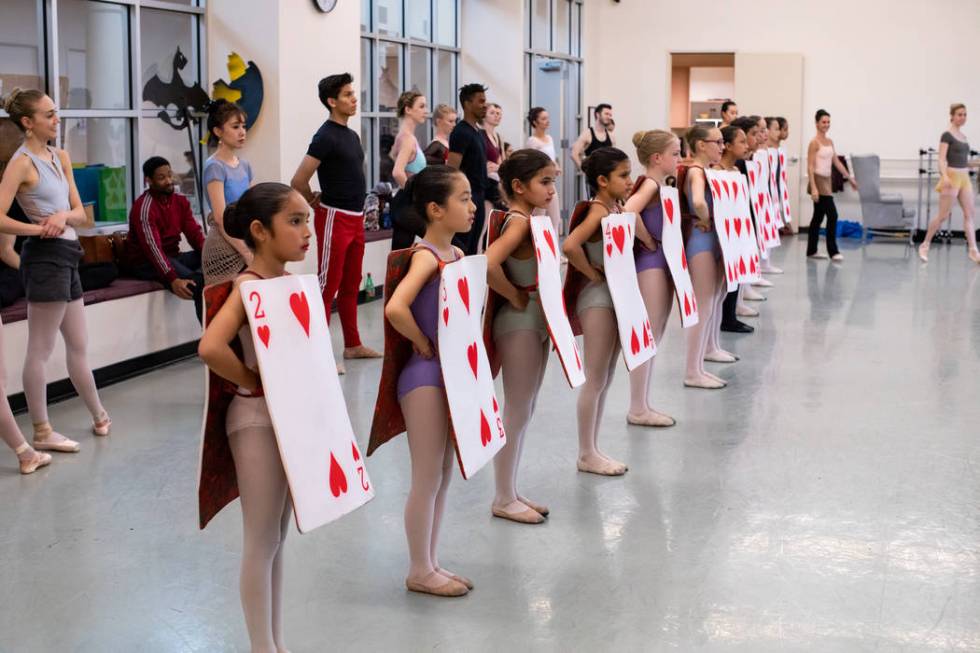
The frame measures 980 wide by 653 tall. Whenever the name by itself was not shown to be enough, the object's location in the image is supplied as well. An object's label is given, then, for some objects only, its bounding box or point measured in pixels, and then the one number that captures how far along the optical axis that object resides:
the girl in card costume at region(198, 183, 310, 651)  2.74
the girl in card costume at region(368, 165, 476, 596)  3.25
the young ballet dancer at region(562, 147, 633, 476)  4.50
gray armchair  14.72
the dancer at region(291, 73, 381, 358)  6.38
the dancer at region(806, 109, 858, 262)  12.62
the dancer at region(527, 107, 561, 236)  11.06
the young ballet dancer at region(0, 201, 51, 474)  4.57
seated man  6.59
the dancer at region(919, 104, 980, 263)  12.34
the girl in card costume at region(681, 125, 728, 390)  5.97
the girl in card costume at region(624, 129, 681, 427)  5.25
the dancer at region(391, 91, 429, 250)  7.43
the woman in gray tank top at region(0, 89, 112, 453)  4.68
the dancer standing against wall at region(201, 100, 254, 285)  5.64
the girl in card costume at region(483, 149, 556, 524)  3.90
